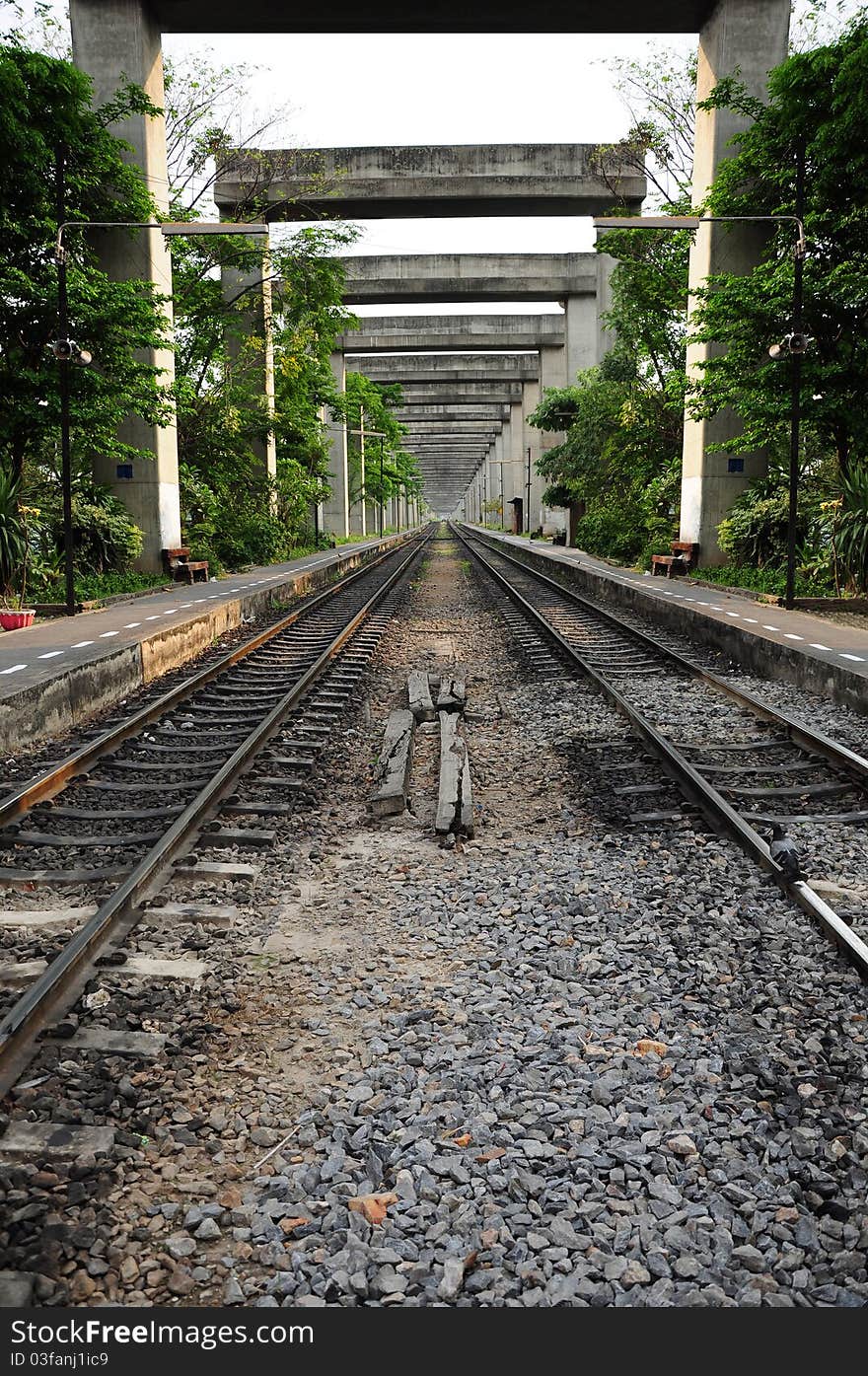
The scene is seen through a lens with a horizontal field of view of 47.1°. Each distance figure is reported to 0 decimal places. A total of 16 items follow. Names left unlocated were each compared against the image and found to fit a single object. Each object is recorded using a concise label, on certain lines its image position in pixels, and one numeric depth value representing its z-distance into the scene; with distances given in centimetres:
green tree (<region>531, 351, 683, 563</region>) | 2536
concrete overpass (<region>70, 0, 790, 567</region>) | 1897
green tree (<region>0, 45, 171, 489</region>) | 1471
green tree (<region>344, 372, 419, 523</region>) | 4903
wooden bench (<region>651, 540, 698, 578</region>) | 2127
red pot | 1246
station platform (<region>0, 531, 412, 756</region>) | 804
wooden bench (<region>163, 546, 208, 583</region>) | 1997
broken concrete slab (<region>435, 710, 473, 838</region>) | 553
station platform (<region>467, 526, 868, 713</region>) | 955
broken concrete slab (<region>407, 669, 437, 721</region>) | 863
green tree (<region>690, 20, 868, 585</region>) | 1502
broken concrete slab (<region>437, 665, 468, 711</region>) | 875
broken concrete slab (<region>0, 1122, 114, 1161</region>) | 269
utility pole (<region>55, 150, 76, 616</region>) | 1359
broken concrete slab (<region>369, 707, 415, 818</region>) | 597
